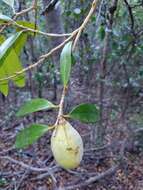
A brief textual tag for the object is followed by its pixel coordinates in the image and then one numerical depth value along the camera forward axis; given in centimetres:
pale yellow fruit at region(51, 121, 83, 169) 47
